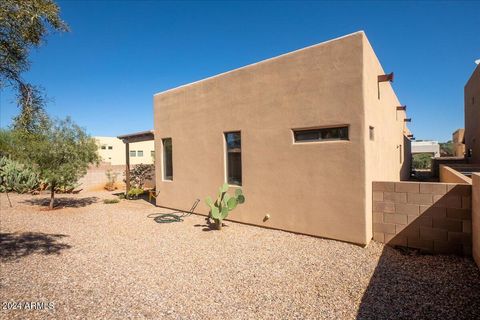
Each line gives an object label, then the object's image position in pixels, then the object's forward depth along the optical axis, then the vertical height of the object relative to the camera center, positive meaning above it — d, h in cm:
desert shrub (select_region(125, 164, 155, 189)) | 1608 -99
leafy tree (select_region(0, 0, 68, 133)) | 373 +204
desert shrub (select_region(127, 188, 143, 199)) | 1324 -178
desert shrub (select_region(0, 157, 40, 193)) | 1463 -91
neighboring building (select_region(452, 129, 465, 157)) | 2889 +148
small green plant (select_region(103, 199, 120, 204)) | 1235 -206
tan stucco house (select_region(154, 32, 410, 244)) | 584 +53
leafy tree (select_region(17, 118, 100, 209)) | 979 +27
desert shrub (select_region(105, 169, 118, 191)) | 1855 -134
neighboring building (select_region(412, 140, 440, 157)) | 2740 +62
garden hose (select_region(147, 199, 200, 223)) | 870 -214
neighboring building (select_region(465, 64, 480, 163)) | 1262 +191
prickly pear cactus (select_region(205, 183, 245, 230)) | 738 -145
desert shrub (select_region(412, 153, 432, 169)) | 3614 -135
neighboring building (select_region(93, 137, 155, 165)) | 4078 +132
